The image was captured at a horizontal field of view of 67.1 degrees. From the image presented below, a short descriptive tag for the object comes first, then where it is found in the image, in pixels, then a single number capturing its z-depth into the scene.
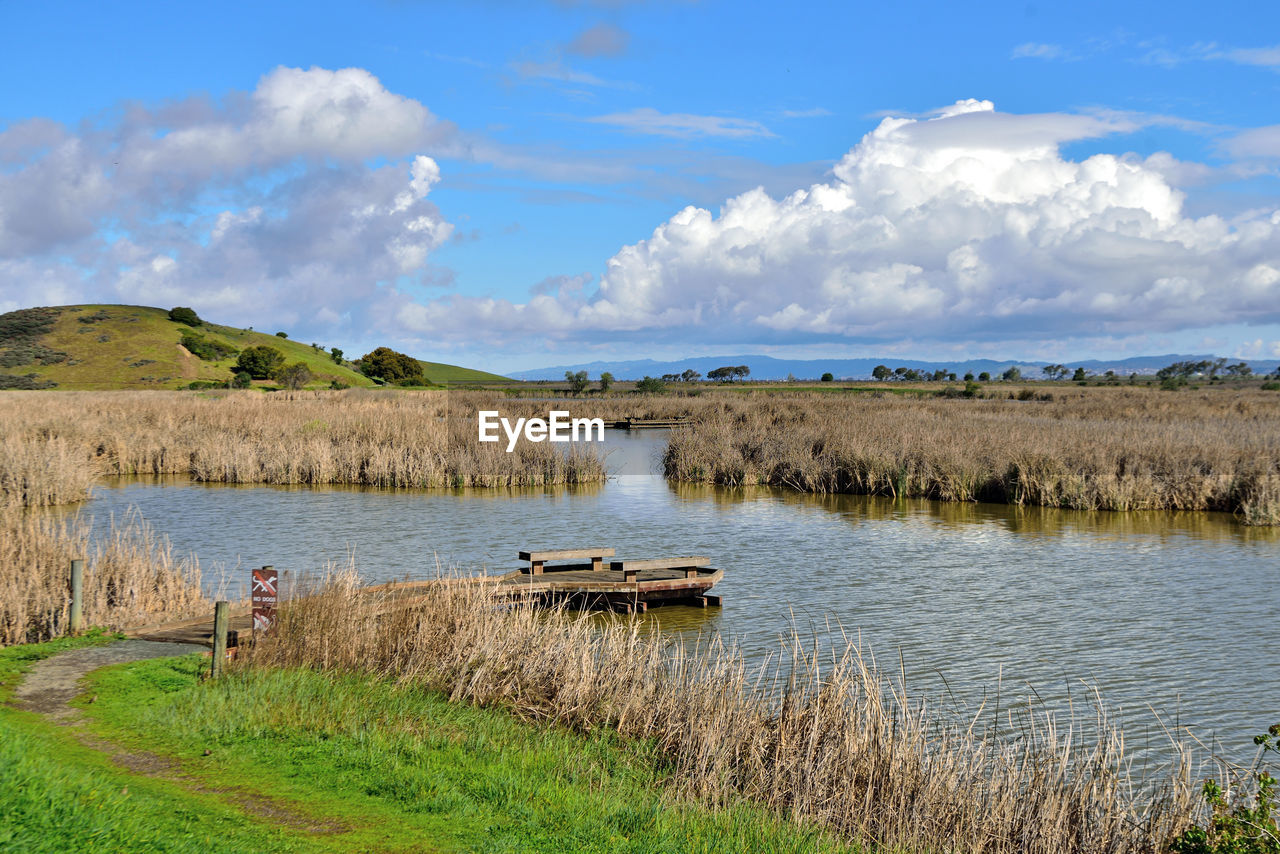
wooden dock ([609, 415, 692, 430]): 61.38
